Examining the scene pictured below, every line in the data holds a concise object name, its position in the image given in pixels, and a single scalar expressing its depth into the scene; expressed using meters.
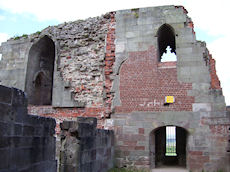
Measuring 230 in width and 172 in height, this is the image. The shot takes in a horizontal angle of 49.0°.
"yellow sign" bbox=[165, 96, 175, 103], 9.42
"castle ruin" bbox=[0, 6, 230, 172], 9.04
